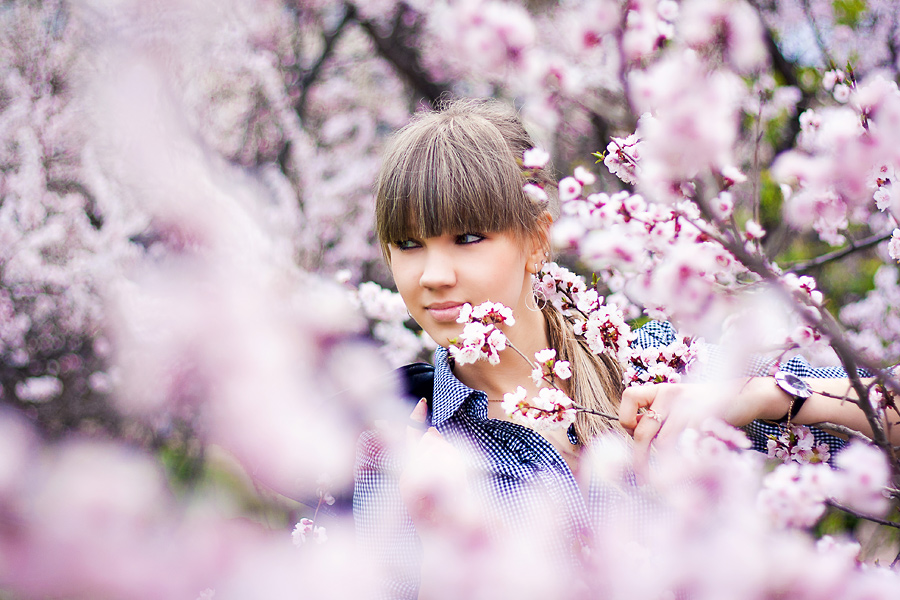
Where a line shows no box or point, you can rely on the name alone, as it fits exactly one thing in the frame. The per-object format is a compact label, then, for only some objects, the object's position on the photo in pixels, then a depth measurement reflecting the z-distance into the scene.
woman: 1.20
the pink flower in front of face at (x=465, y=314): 1.09
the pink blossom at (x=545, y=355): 1.07
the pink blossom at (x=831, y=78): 1.17
